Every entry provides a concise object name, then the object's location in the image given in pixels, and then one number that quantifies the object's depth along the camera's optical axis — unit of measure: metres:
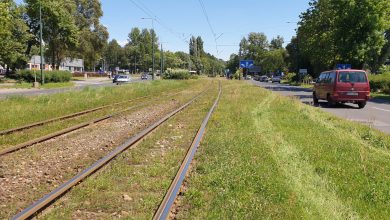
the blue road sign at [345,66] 39.27
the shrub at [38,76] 53.00
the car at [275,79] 85.81
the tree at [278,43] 180.00
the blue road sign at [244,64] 69.62
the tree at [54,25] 60.75
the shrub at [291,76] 81.39
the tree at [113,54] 169.12
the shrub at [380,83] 38.47
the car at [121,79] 59.47
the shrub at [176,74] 71.00
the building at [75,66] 144.93
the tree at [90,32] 77.62
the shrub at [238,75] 77.31
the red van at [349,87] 20.11
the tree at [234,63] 176.00
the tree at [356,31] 37.47
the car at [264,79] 95.50
